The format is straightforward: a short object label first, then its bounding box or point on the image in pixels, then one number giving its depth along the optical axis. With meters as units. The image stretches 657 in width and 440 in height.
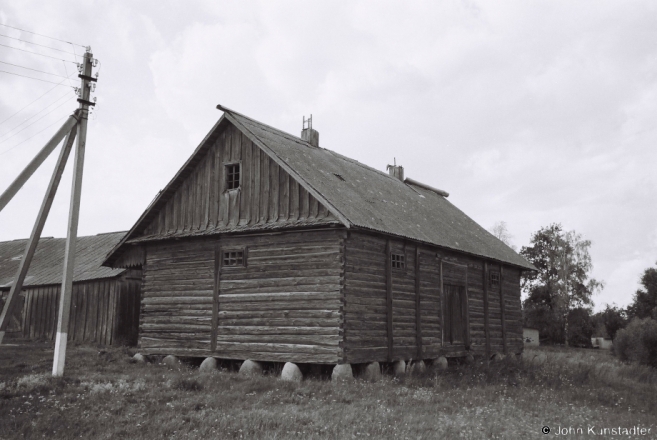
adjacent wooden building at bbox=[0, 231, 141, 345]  25.47
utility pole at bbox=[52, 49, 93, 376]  15.14
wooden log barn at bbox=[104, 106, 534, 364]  16.30
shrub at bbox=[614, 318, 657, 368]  33.03
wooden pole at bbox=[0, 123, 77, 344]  14.89
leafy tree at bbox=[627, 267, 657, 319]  51.50
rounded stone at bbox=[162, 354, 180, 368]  18.59
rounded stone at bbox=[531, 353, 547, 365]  22.34
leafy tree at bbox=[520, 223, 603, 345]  49.53
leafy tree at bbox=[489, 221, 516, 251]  52.72
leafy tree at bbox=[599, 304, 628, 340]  52.06
